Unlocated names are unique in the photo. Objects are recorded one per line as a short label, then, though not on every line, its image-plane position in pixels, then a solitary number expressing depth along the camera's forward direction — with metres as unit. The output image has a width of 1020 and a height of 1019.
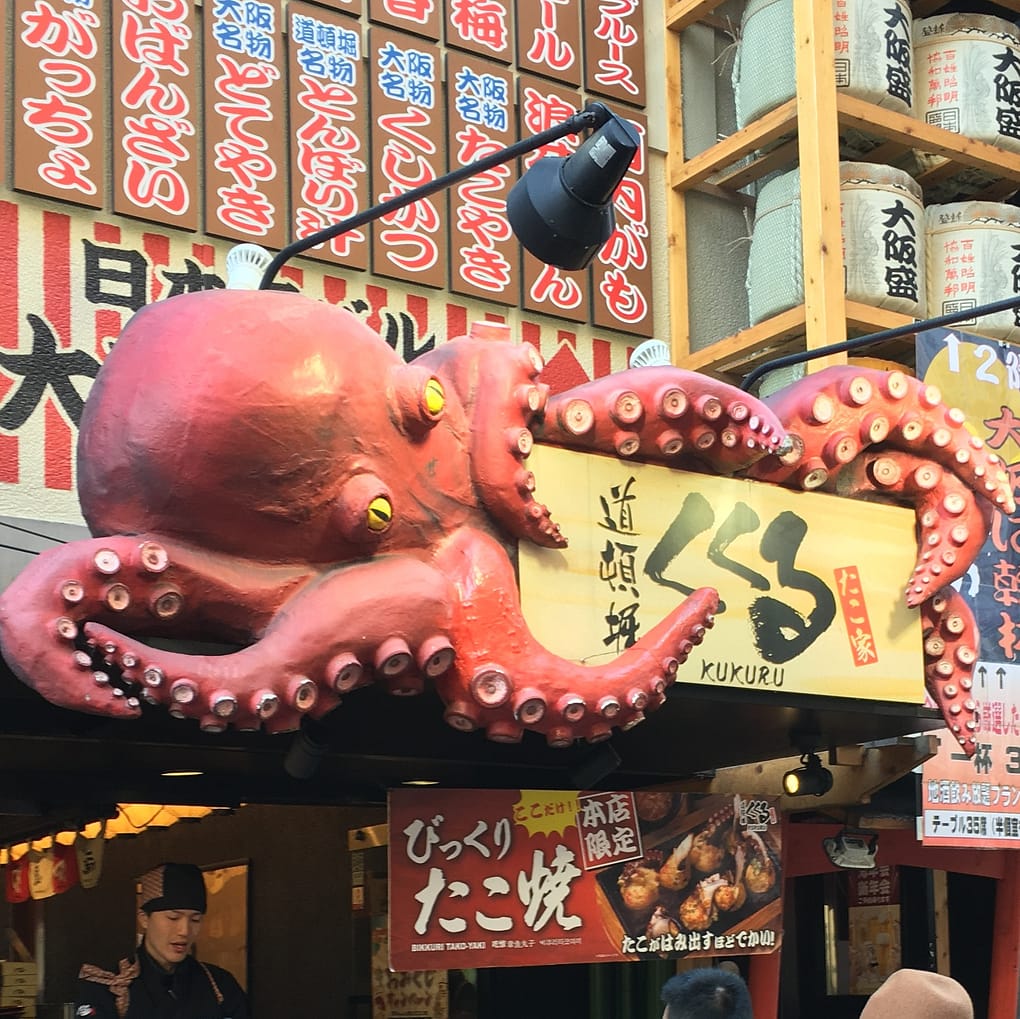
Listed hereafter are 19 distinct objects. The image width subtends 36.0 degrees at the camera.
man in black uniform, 7.71
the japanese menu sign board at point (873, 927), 11.48
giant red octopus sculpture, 5.78
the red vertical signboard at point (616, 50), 10.78
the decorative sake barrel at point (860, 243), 10.63
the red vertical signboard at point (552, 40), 10.38
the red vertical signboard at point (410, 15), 9.71
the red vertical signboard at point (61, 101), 8.20
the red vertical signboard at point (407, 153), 9.50
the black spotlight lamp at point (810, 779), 8.88
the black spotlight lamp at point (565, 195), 6.68
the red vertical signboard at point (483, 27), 10.05
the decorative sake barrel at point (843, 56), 10.77
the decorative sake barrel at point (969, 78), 11.55
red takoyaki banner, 7.61
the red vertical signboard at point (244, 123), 8.87
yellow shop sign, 7.01
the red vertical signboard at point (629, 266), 10.49
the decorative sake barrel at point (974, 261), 11.31
